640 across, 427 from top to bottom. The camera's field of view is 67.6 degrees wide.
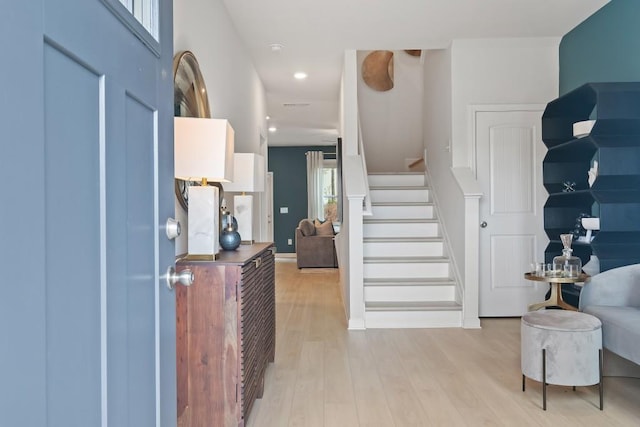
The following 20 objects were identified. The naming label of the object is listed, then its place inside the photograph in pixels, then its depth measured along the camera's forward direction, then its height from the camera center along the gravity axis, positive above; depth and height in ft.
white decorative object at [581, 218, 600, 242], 11.21 -0.42
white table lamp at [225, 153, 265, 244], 10.50 +0.47
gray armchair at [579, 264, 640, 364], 8.69 -1.82
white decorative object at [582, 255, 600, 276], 11.20 -1.40
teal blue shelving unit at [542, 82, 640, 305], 10.71 +0.89
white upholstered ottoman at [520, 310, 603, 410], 8.11 -2.46
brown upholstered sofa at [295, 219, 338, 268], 27.99 -2.37
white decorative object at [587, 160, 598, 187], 11.15 +0.79
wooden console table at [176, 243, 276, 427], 6.75 -1.90
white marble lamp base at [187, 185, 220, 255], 6.90 -0.24
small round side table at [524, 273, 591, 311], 10.74 -2.02
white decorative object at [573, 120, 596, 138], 11.14 +1.89
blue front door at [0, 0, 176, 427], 1.88 -0.03
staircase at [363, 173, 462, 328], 14.28 -1.89
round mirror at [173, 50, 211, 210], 7.84 +2.06
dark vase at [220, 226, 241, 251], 8.51 -0.54
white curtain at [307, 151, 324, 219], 38.19 +2.05
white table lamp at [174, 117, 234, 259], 6.68 +0.72
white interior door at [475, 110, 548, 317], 15.29 -0.04
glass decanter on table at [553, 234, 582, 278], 11.03 -1.30
